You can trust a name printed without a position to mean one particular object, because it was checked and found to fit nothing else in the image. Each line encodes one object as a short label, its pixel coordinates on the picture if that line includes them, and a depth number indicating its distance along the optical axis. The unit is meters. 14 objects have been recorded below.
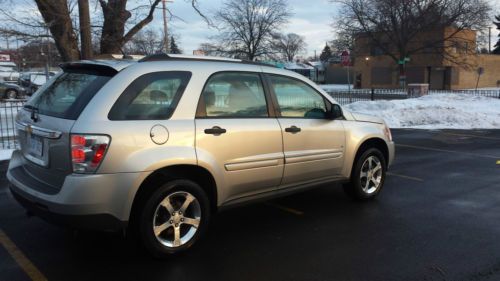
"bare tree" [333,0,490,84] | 46.00
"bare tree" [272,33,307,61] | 94.78
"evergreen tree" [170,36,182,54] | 60.10
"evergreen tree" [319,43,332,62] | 104.94
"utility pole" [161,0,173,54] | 25.50
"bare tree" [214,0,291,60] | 52.81
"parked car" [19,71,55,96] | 33.84
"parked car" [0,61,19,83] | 47.00
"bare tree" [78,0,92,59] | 12.23
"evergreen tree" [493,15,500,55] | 80.25
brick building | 49.59
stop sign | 25.73
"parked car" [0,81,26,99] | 29.84
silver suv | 3.66
